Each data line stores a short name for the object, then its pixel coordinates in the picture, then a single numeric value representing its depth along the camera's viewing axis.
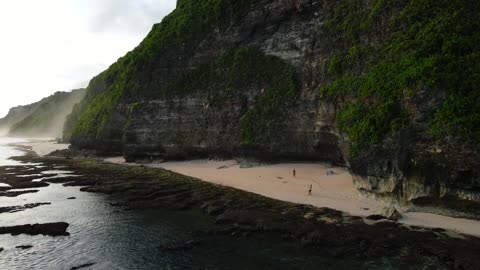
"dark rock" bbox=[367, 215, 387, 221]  24.86
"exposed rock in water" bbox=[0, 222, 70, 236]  24.62
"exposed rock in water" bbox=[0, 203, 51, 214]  30.88
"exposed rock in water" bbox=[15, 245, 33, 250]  22.26
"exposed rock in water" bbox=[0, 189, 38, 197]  36.96
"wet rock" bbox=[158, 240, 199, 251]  21.38
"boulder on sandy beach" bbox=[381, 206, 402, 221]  24.45
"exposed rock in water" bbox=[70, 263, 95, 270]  19.02
